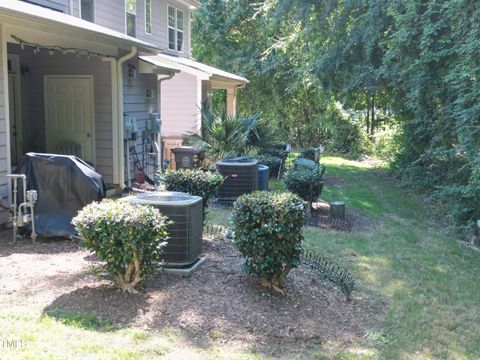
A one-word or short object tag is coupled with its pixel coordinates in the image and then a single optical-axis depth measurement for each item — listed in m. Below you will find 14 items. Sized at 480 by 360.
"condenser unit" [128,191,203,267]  5.40
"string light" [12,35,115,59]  7.36
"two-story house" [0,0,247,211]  8.47
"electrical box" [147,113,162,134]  11.71
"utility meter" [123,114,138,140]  10.27
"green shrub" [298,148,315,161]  14.91
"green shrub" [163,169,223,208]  6.64
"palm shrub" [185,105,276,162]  12.19
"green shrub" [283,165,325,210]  9.67
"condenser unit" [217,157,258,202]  9.69
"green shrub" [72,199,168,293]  4.46
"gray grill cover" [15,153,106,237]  6.85
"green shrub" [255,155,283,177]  12.88
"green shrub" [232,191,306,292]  4.95
